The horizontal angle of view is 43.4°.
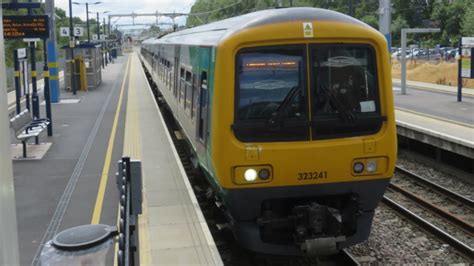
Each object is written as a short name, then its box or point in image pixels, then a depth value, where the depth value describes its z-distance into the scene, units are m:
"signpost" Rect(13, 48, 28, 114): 13.91
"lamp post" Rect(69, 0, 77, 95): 25.44
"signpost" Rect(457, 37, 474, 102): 18.55
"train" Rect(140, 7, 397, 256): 5.91
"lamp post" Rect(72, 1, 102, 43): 50.87
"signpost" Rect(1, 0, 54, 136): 12.79
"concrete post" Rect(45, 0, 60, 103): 21.36
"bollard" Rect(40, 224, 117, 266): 2.58
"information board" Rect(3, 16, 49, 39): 12.87
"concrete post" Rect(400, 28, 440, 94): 22.39
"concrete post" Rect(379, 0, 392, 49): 20.80
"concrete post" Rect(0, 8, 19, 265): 1.51
